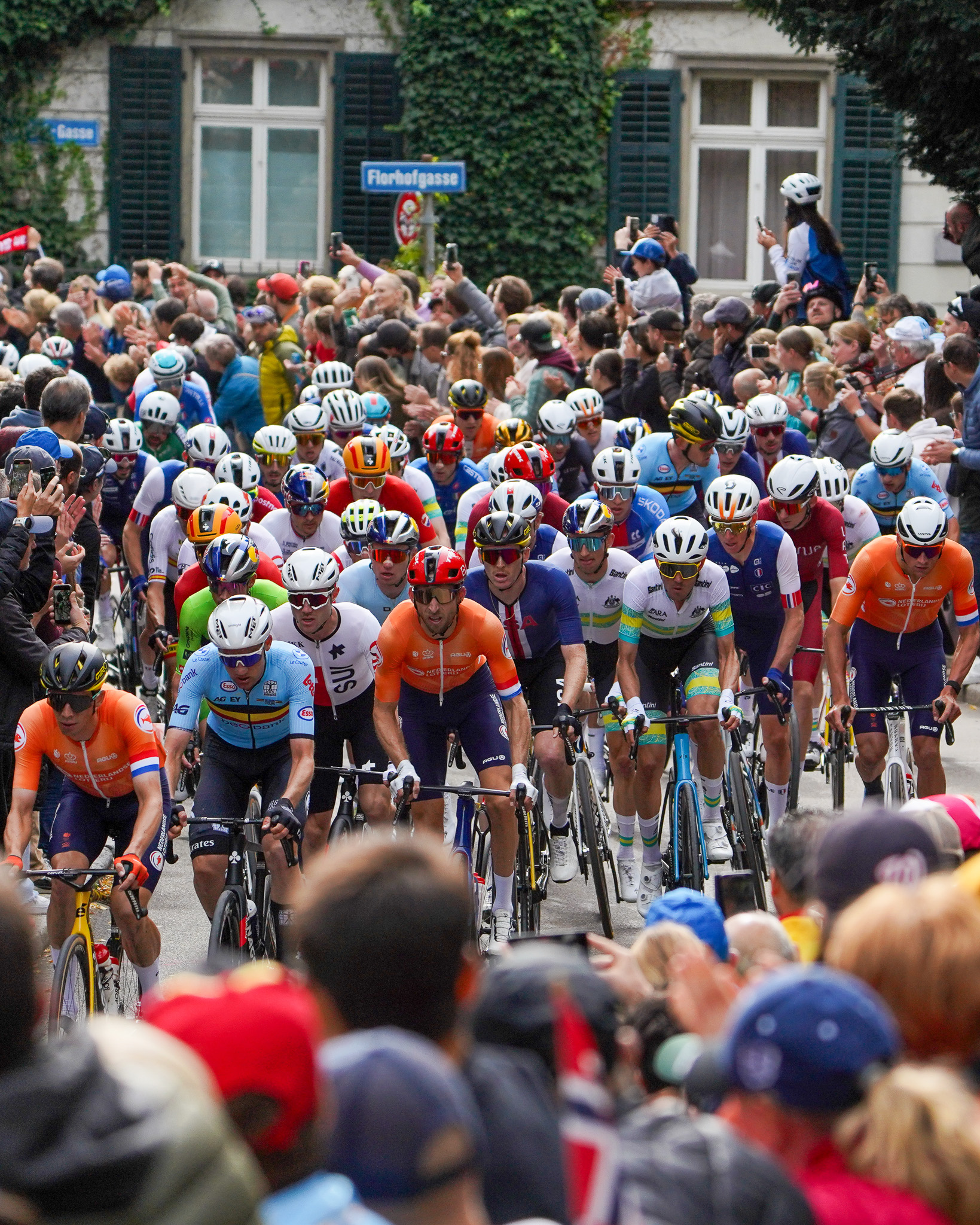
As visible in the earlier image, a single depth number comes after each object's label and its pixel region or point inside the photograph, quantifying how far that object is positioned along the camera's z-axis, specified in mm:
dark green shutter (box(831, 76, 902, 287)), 46281
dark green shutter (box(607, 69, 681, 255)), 46562
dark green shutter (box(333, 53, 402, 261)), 47062
